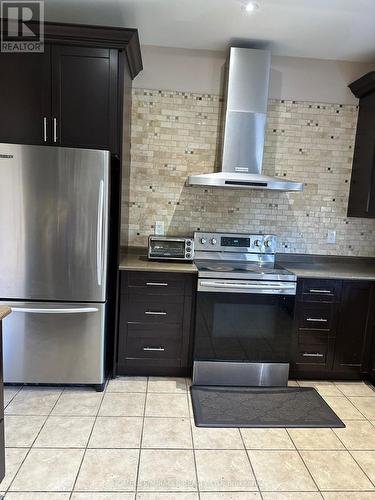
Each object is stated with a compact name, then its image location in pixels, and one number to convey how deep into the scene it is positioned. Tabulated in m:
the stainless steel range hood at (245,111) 2.78
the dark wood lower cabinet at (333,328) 2.68
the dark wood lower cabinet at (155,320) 2.60
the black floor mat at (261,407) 2.22
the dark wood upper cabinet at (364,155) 2.87
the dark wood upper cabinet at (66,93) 2.36
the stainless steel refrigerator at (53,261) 2.26
